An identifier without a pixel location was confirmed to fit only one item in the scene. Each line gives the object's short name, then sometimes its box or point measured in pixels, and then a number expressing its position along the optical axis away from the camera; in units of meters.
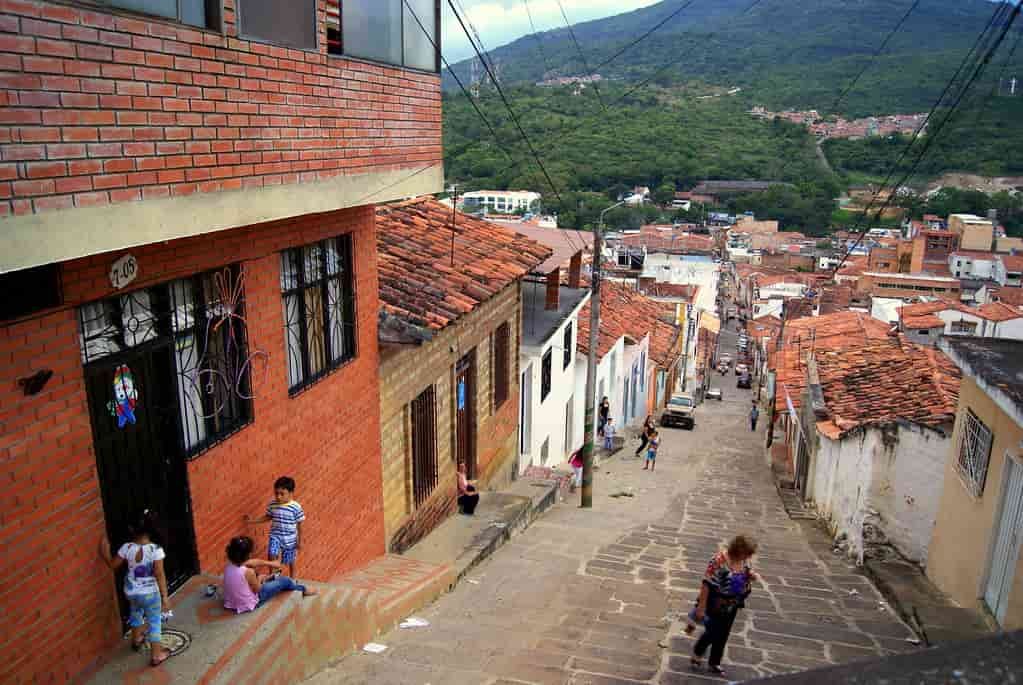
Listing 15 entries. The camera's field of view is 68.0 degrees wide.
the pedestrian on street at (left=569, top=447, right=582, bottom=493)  17.78
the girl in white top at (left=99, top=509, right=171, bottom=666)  4.72
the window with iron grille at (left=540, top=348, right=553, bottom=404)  17.03
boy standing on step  6.14
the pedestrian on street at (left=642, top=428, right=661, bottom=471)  19.83
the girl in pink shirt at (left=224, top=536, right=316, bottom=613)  5.21
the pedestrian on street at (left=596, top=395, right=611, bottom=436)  22.67
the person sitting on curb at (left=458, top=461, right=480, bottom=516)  11.20
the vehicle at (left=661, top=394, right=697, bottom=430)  30.50
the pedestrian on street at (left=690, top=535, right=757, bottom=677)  6.07
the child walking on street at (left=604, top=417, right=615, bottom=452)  22.86
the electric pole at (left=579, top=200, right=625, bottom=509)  14.56
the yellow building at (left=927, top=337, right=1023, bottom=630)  6.65
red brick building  3.63
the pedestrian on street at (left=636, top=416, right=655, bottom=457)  20.44
